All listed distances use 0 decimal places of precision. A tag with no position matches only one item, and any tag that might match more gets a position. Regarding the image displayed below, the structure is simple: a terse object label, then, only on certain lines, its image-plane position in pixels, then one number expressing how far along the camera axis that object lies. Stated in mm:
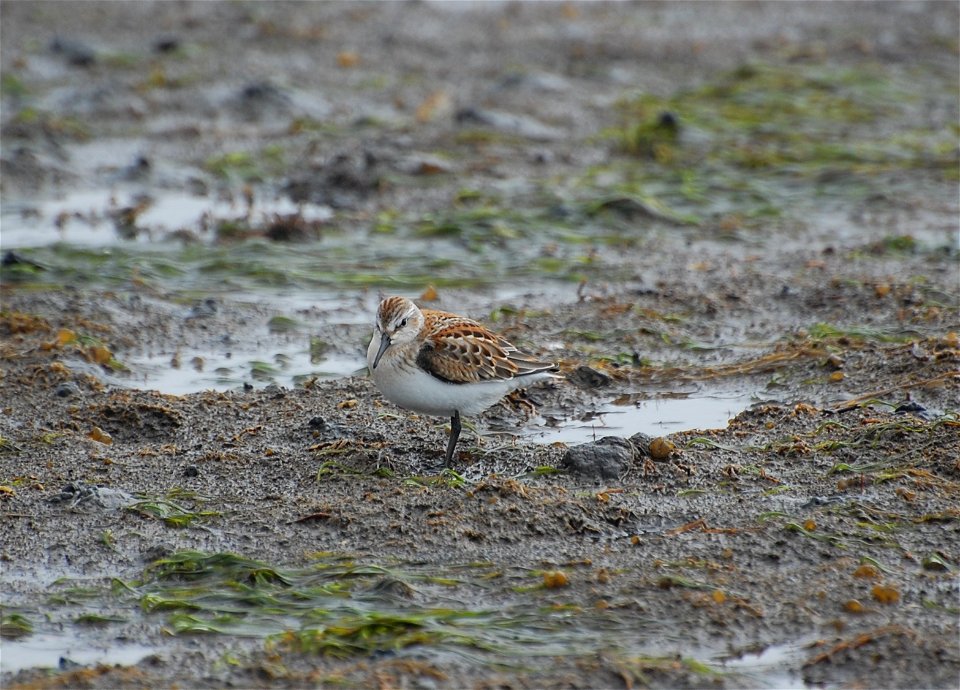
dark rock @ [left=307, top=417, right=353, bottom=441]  14883
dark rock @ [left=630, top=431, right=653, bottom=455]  13930
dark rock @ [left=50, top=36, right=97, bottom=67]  32844
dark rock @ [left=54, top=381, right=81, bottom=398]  15898
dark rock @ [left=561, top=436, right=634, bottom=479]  13586
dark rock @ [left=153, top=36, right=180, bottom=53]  34187
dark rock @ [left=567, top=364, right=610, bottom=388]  16734
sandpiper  13953
